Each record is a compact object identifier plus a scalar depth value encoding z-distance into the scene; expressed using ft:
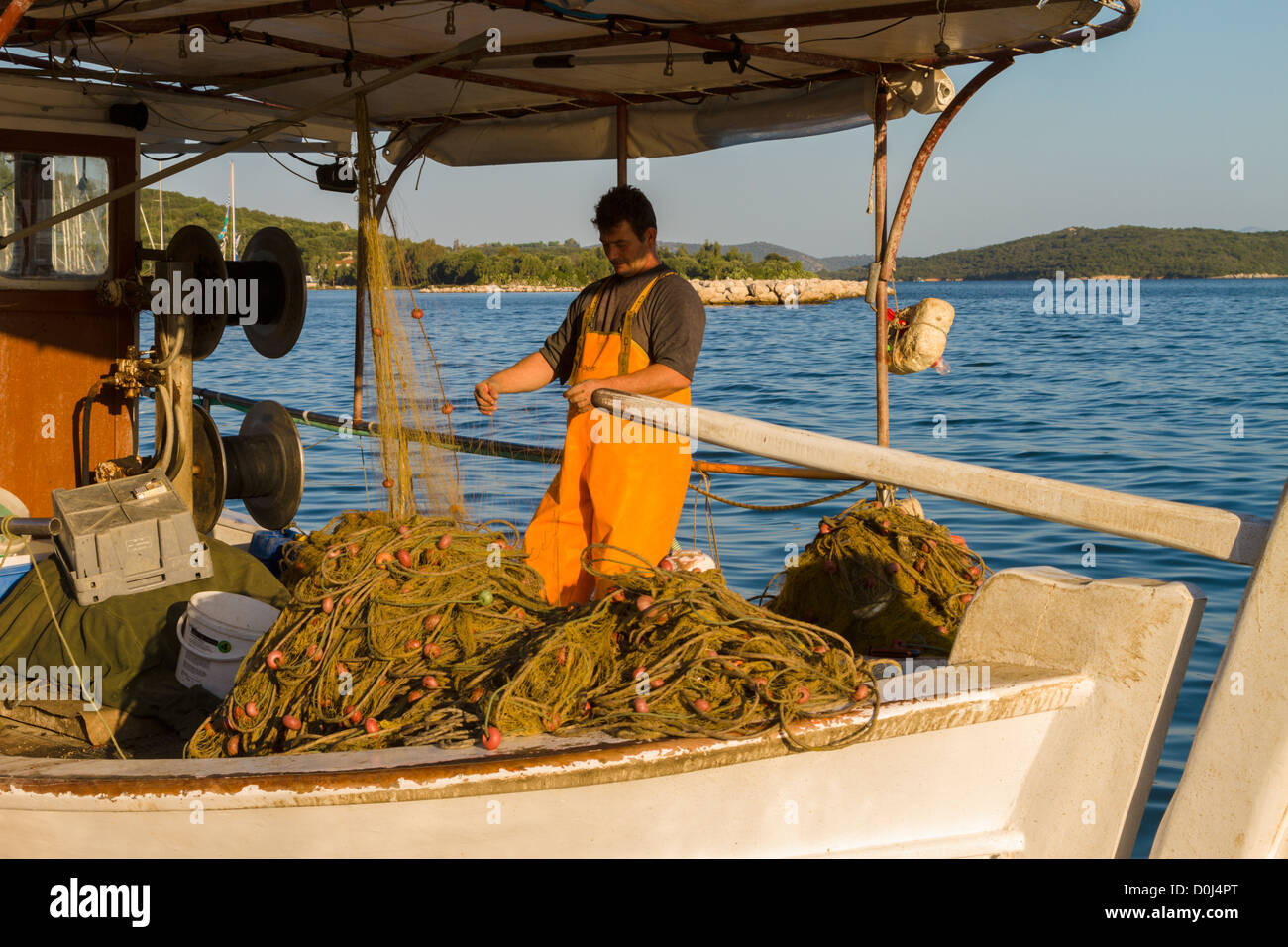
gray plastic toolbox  14.32
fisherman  14.39
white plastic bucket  14.19
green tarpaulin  14.96
